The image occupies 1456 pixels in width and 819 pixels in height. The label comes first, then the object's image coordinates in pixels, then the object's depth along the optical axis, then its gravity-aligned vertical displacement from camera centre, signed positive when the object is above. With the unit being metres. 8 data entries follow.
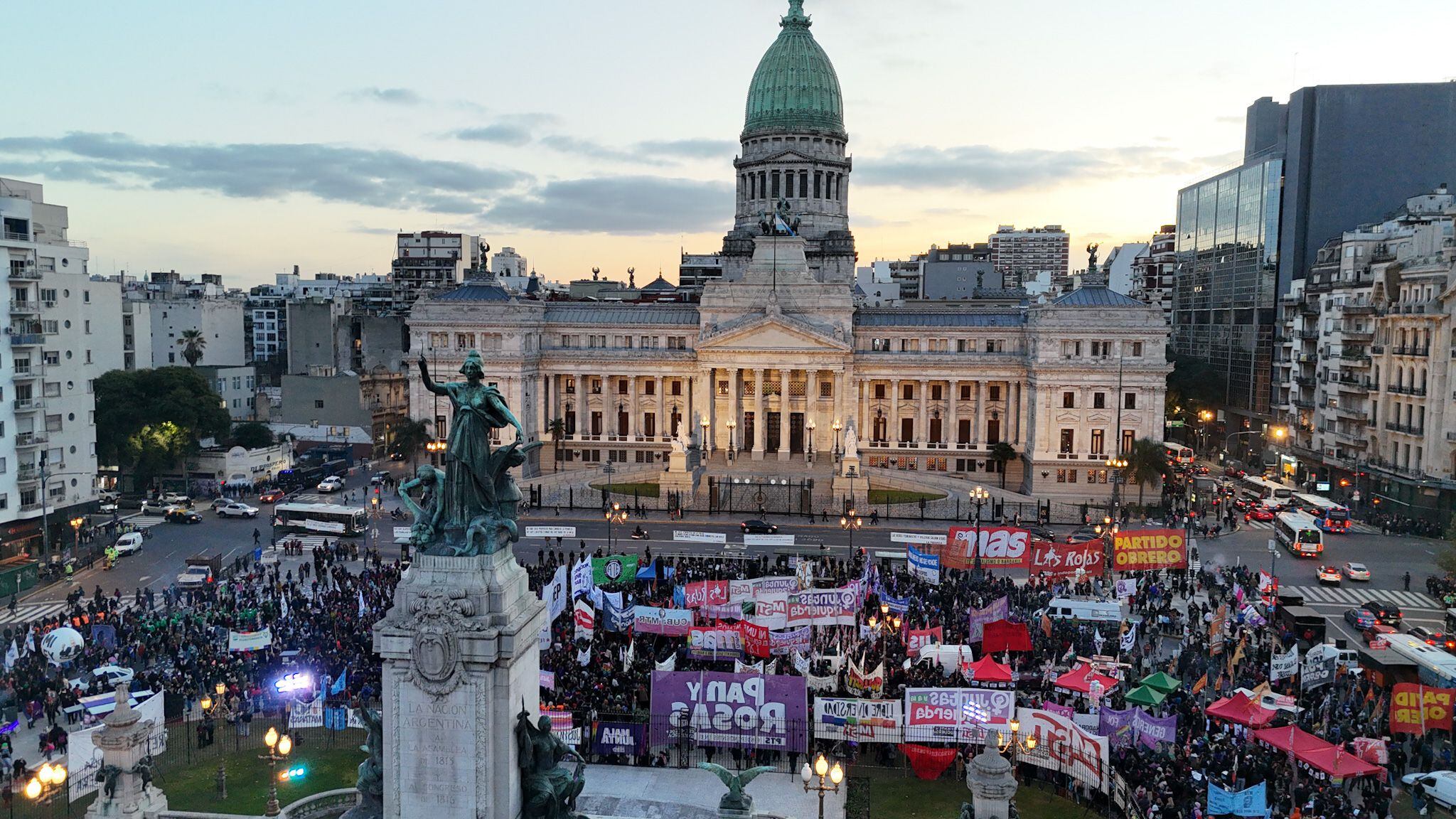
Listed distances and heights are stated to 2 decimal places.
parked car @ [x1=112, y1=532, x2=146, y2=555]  55.75 -10.93
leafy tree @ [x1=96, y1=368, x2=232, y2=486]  72.62 -5.88
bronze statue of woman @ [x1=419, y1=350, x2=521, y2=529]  17.95 -1.85
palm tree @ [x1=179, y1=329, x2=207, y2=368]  107.69 -0.93
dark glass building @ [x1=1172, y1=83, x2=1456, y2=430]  92.00 +14.25
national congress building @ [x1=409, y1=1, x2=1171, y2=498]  77.56 -2.50
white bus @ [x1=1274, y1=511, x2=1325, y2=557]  55.69 -10.03
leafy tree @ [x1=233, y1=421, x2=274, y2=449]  82.69 -7.72
